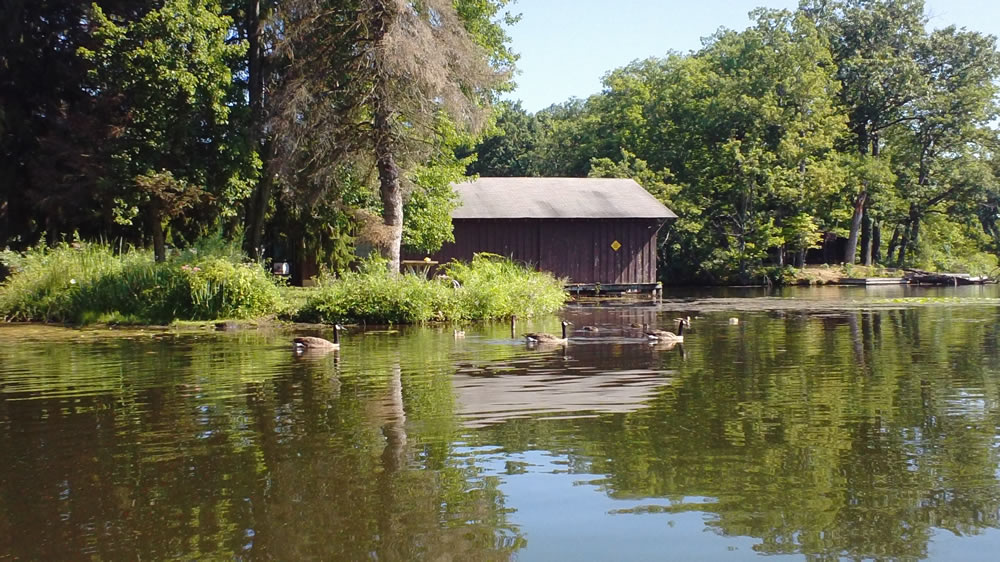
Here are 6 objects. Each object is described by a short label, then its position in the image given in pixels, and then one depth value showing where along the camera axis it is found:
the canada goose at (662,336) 17.74
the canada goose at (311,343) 16.45
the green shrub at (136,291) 22.84
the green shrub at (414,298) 22.72
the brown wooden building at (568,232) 38.56
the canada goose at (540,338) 17.45
